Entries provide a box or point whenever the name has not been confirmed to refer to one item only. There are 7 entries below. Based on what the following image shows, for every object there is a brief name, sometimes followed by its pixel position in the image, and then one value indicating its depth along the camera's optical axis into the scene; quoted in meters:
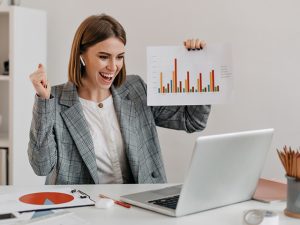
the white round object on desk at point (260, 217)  1.21
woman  1.87
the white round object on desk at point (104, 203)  1.39
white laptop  1.28
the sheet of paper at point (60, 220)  1.23
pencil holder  1.32
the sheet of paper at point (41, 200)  1.38
